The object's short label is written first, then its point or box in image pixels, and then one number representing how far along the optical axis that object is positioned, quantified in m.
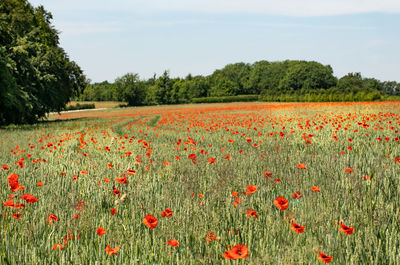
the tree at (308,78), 119.18
